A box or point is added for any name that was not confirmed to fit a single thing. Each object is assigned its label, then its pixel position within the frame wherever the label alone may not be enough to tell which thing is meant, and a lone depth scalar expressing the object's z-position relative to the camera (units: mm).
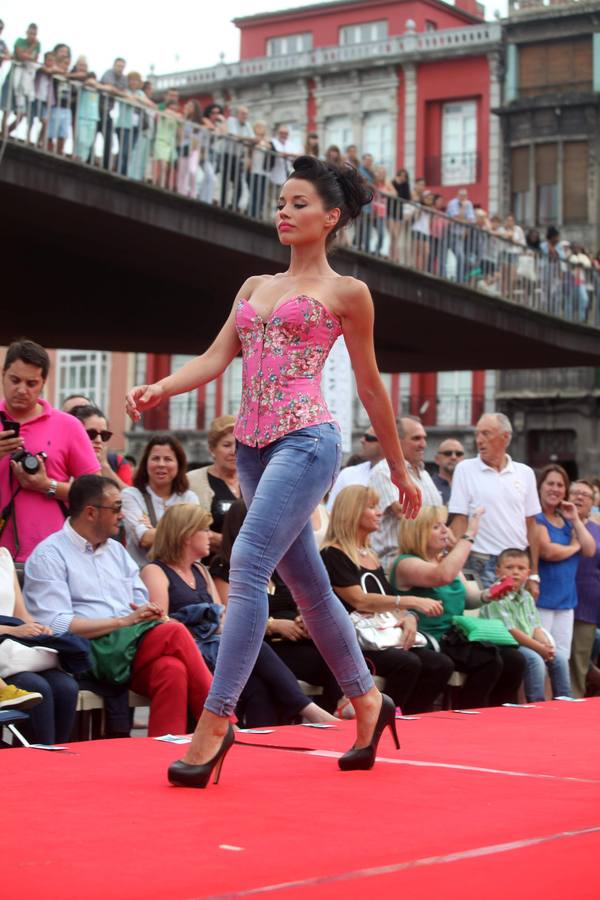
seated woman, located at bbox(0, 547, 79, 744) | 9702
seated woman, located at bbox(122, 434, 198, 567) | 13232
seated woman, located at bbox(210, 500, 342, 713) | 12227
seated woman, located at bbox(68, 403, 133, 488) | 13490
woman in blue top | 16026
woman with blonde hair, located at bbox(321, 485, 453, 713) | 12554
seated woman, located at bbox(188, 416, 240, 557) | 14133
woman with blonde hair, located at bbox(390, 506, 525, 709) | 13571
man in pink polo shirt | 11251
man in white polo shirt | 15664
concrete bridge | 26161
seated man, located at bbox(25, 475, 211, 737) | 10573
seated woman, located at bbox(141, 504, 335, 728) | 11485
